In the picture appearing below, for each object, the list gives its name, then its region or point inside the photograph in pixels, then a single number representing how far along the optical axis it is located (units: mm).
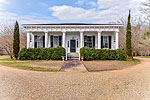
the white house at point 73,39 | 15734
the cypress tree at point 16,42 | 13249
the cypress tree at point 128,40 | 13633
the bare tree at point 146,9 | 12944
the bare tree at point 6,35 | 15197
